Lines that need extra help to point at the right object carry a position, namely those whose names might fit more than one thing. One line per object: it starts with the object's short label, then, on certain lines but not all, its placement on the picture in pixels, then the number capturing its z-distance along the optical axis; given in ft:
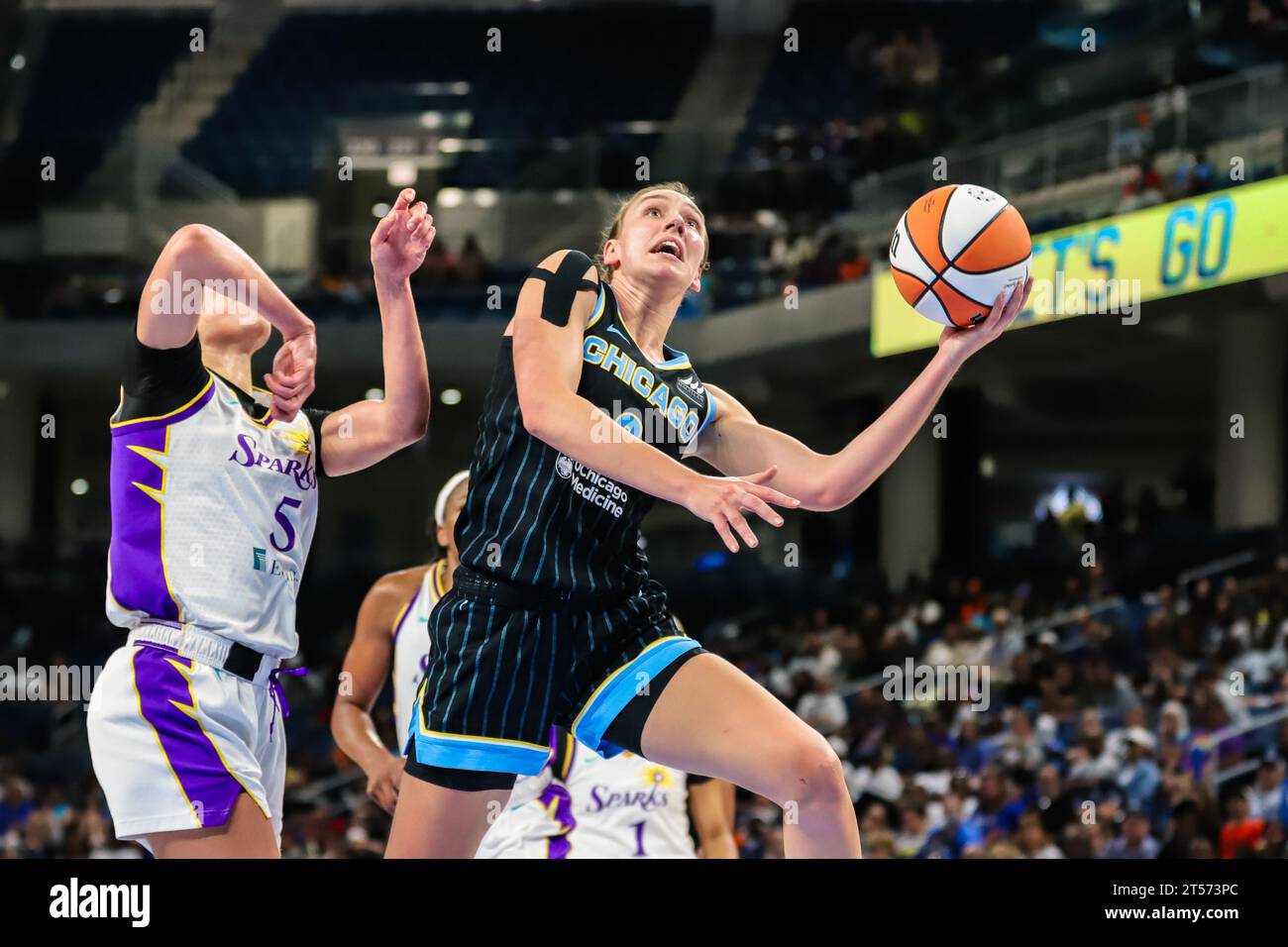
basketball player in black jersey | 10.99
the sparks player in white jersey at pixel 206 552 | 11.27
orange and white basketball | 12.46
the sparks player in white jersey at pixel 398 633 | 16.38
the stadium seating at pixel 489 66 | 64.39
